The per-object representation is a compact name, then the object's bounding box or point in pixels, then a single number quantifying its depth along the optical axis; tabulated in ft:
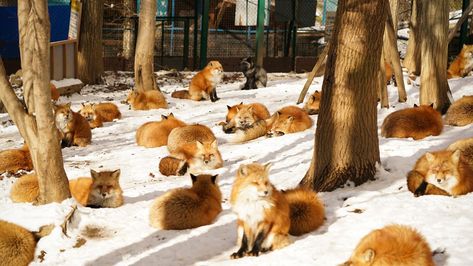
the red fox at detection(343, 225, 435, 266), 15.51
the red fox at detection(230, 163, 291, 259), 18.63
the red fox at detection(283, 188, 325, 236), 20.24
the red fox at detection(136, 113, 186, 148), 37.06
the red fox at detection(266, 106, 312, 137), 37.86
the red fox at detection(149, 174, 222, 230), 22.36
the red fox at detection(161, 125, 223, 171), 31.60
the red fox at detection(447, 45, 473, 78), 52.95
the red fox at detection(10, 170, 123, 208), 25.75
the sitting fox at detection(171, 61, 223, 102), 54.19
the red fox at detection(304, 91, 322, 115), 42.95
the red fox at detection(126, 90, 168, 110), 49.96
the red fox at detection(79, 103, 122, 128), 43.93
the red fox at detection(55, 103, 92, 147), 38.99
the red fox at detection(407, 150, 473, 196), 21.43
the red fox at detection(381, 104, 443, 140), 30.81
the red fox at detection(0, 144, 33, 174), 30.99
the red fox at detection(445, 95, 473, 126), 32.81
